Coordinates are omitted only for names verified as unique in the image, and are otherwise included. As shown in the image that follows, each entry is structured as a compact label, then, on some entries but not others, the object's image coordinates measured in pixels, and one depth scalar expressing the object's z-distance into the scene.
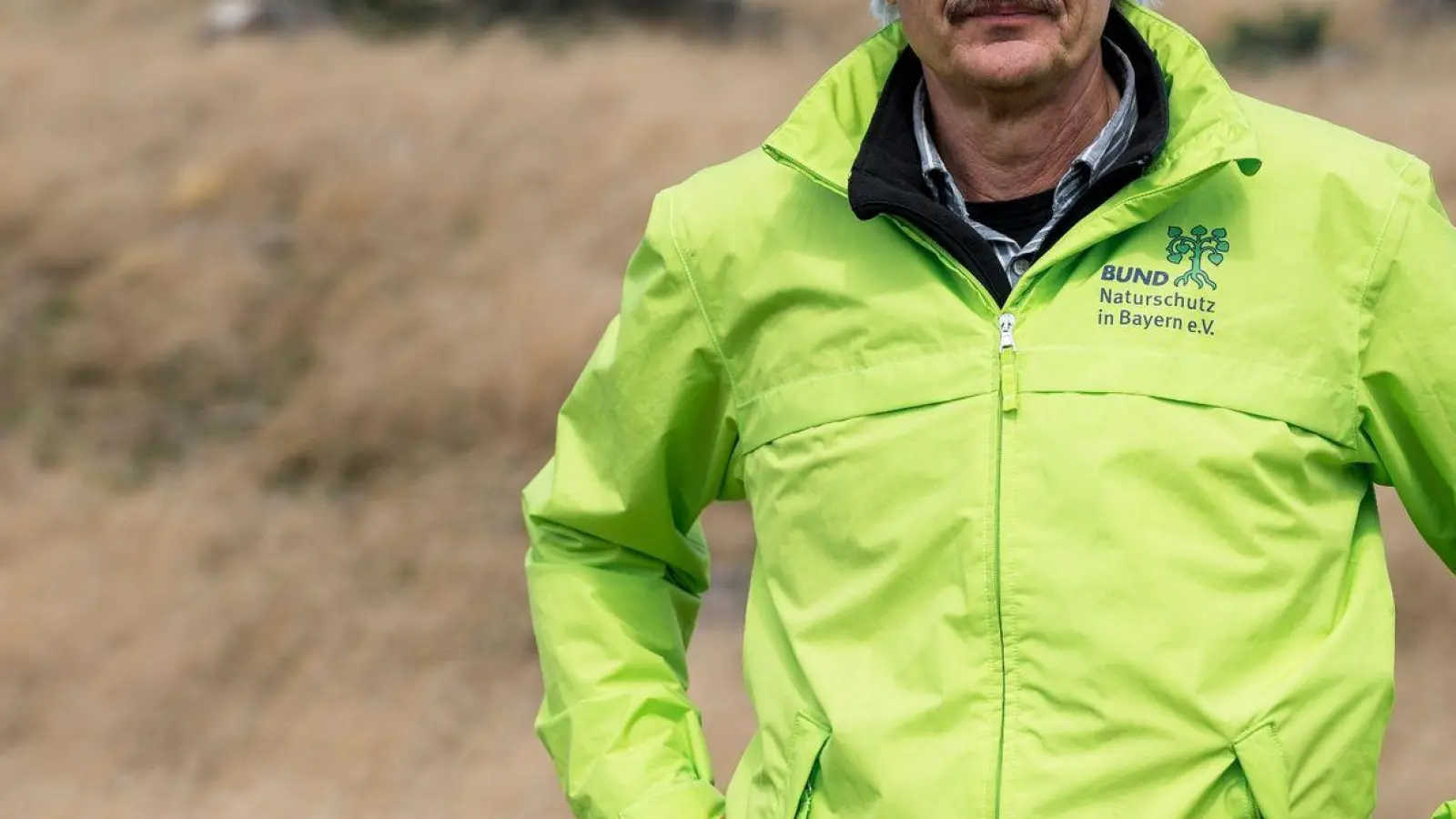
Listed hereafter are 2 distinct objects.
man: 4.24
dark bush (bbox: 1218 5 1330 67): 18.72
